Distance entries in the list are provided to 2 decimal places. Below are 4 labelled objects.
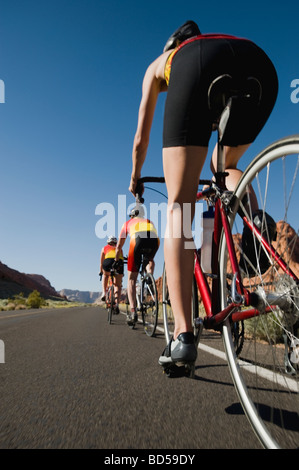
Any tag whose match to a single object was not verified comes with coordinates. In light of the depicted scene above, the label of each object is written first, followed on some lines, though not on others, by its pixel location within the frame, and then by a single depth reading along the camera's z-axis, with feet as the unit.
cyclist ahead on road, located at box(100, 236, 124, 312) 29.40
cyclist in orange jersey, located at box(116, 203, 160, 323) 18.79
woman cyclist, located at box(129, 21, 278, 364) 5.40
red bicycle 4.40
